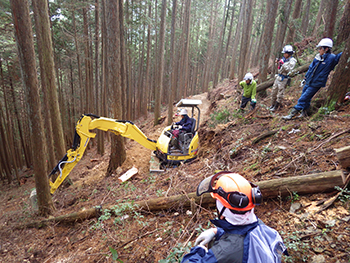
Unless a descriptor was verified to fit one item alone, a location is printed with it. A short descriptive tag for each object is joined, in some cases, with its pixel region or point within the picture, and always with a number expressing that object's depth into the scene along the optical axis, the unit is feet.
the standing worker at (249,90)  25.84
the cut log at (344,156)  8.80
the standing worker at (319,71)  16.02
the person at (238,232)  4.86
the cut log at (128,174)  23.26
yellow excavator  20.06
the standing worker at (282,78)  20.00
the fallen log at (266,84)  24.02
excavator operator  26.97
